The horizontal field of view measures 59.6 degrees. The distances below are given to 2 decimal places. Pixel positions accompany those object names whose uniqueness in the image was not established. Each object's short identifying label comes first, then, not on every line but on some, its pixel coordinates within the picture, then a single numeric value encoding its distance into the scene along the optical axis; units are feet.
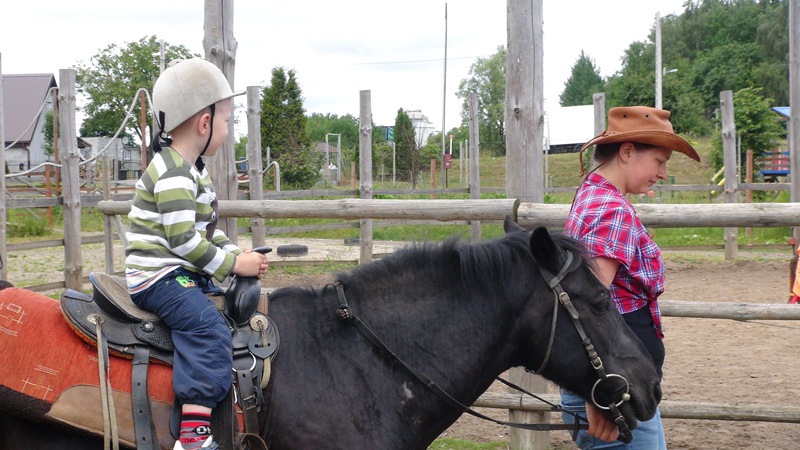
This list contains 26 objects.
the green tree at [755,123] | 62.54
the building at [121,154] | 128.62
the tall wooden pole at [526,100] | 14.10
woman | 8.22
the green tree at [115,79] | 137.08
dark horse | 7.50
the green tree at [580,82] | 223.10
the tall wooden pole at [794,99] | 26.89
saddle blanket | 6.82
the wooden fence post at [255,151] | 35.22
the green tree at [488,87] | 176.80
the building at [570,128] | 149.38
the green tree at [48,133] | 129.18
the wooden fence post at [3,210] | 26.73
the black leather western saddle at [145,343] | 6.97
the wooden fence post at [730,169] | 40.09
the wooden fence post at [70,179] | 30.19
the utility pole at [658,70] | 95.90
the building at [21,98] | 121.60
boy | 6.86
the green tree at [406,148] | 82.56
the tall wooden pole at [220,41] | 16.15
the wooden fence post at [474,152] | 44.78
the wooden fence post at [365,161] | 36.52
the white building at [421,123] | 164.84
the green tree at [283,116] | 87.20
